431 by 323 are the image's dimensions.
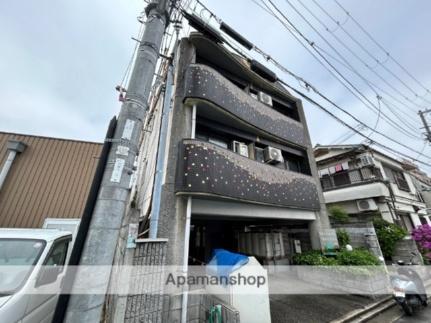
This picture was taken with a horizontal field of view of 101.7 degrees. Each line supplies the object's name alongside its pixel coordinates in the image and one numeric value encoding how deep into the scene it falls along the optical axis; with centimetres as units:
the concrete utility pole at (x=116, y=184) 139
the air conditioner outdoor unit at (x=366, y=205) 1057
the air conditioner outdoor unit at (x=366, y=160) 1121
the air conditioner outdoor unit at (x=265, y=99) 820
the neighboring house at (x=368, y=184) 1066
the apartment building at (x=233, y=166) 443
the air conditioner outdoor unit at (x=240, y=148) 646
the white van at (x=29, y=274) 216
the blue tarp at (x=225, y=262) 349
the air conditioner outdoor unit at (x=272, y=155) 710
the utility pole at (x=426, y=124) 1248
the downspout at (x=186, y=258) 348
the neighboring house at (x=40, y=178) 558
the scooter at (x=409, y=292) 430
